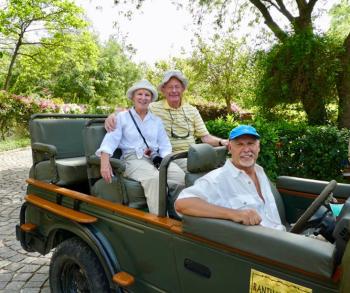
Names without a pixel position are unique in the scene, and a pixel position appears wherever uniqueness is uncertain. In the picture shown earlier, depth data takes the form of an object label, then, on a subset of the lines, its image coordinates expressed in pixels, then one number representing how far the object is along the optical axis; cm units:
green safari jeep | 167
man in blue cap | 216
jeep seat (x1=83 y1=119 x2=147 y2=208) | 301
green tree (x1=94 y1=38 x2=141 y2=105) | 3541
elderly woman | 306
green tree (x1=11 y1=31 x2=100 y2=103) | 1891
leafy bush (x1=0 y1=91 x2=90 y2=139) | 1559
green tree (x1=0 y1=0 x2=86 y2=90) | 1638
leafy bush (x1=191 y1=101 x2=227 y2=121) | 1952
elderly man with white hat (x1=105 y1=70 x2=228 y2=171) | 396
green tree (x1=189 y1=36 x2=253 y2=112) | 1703
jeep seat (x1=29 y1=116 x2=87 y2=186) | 361
